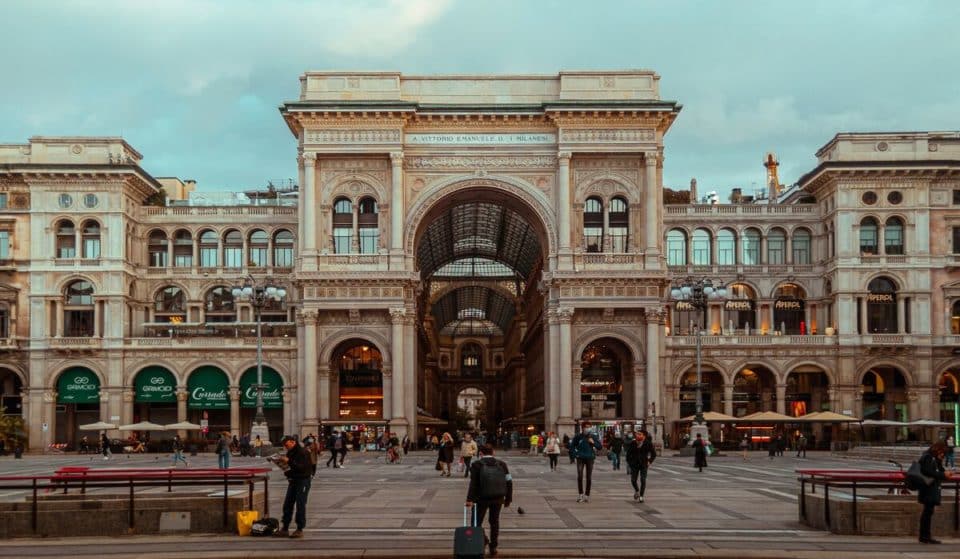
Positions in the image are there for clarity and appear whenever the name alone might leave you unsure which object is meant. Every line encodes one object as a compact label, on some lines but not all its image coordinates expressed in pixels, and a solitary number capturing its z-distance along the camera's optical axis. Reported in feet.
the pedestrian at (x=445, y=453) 150.92
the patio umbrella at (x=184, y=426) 269.85
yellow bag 80.38
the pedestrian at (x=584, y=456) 107.04
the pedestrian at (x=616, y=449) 170.71
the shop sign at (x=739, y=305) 314.14
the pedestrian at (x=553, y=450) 167.73
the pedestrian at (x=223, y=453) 168.14
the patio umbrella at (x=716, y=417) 258.16
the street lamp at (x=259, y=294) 213.87
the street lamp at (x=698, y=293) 204.74
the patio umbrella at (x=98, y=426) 269.85
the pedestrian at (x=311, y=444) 150.08
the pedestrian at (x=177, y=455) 206.80
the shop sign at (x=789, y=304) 311.88
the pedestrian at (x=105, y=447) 239.38
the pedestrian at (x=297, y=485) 79.15
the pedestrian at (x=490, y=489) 68.69
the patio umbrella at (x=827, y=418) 256.32
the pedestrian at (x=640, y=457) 106.83
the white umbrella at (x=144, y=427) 265.75
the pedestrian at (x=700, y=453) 165.07
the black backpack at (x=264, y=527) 79.82
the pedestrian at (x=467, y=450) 145.69
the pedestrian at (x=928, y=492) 74.54
